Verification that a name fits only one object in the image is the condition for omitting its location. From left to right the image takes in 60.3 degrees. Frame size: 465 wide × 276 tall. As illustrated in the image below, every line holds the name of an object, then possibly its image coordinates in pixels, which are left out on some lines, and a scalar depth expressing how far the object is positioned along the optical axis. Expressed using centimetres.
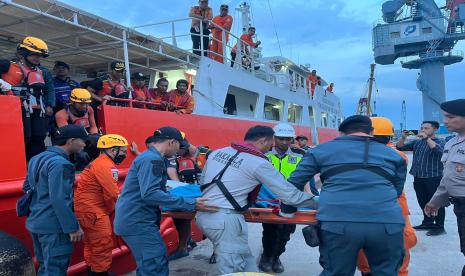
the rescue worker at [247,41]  1012
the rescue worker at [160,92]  687
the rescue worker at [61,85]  503
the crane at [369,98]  3597
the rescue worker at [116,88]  573
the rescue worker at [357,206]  238
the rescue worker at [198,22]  845
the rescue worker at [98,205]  370
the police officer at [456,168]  326
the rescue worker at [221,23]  945
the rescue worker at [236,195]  279
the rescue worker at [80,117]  460
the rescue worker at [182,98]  661
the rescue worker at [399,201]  322
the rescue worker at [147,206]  289
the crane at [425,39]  3472
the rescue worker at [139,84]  655
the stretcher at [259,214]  291
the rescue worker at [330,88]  1824
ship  372
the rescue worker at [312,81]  1425
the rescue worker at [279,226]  428
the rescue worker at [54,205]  305
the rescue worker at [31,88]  404
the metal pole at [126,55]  581
